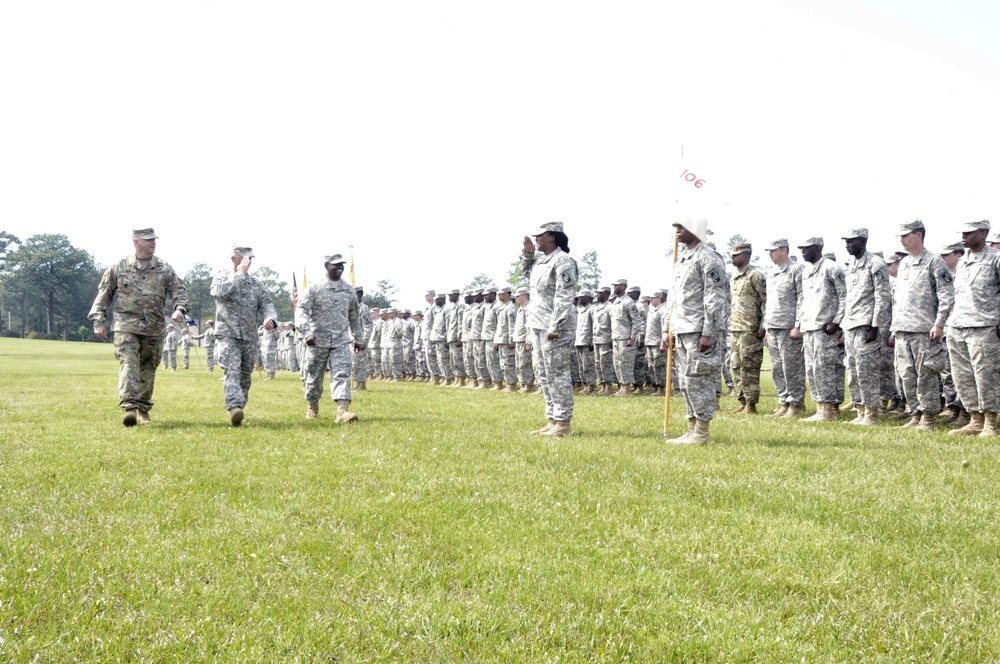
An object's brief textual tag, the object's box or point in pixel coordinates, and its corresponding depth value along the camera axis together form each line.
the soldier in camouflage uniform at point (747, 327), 11.80
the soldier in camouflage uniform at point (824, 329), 10.47
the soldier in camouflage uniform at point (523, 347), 17.97
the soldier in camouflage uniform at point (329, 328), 10.32
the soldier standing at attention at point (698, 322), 7.87
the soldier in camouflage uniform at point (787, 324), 11.29
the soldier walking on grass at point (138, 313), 9.36
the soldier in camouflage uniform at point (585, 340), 18.08
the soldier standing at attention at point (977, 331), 8.54
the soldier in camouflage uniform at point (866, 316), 9.95
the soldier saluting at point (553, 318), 8.62
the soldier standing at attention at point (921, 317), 9.35
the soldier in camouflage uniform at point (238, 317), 9.74
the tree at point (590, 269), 96.69
